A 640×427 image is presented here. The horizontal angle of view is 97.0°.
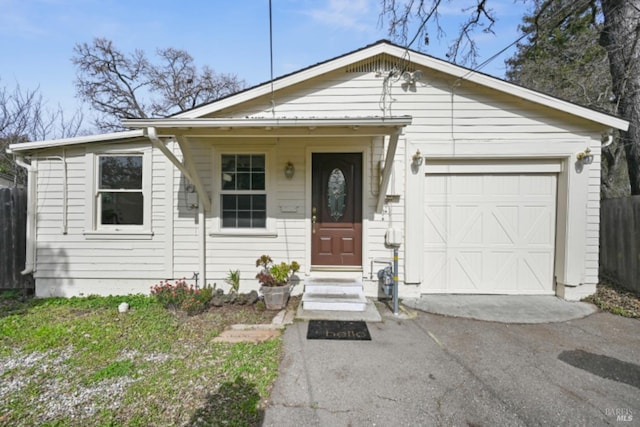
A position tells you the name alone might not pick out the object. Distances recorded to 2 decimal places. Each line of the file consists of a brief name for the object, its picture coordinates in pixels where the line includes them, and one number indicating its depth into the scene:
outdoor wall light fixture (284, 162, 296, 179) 4.88
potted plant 4.39
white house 4.77
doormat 3.46
